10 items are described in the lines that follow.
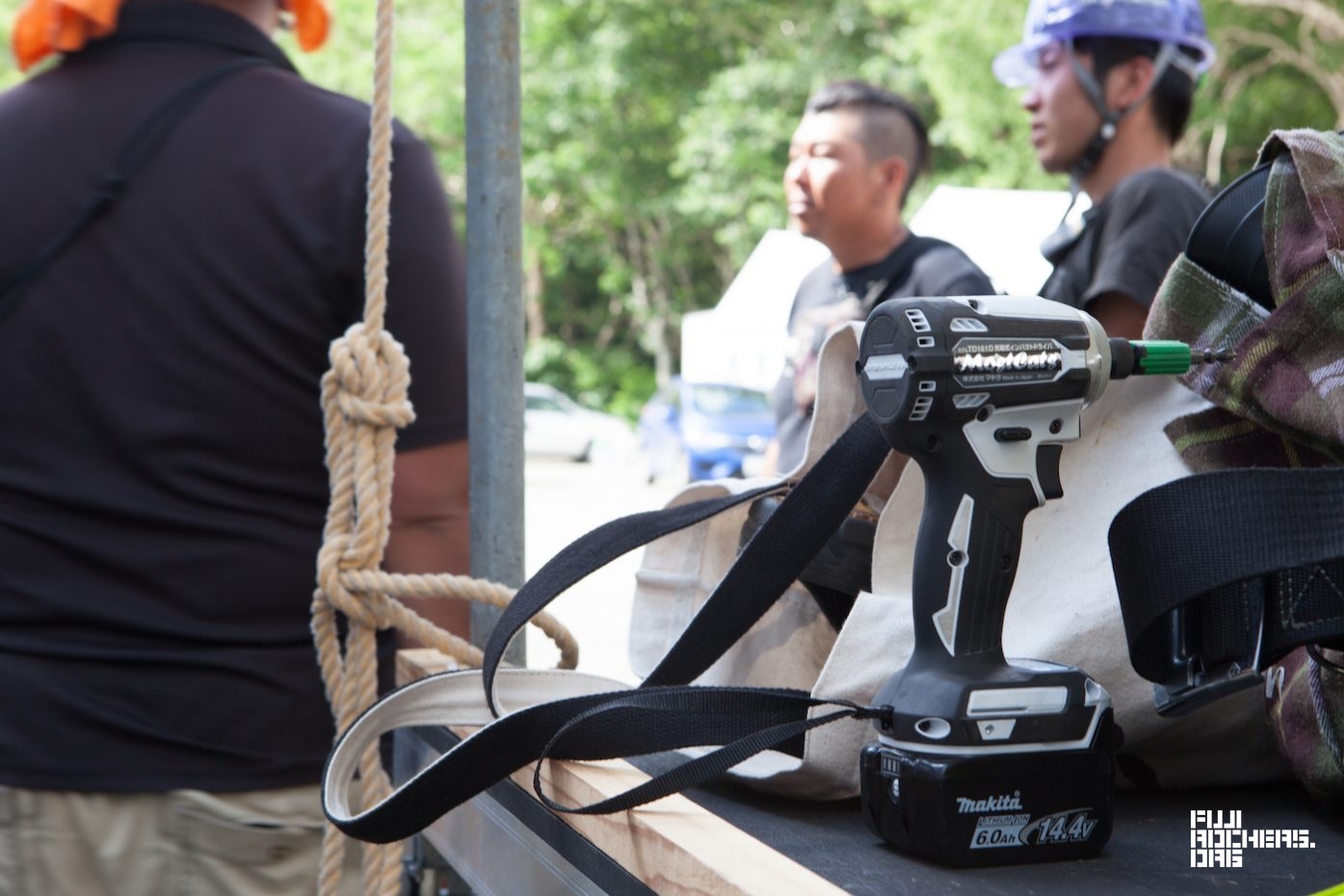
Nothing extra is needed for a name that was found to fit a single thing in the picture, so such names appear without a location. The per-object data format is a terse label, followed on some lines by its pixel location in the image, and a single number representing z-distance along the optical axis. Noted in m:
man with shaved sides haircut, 2.87
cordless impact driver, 0.92
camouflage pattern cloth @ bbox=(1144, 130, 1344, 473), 1.03
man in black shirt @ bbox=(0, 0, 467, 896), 1.57
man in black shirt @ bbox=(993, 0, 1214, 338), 2.46
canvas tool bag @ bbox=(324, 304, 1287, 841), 1.01
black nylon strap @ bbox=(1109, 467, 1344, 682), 0.95
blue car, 14.33
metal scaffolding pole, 1.53
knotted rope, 1.46
